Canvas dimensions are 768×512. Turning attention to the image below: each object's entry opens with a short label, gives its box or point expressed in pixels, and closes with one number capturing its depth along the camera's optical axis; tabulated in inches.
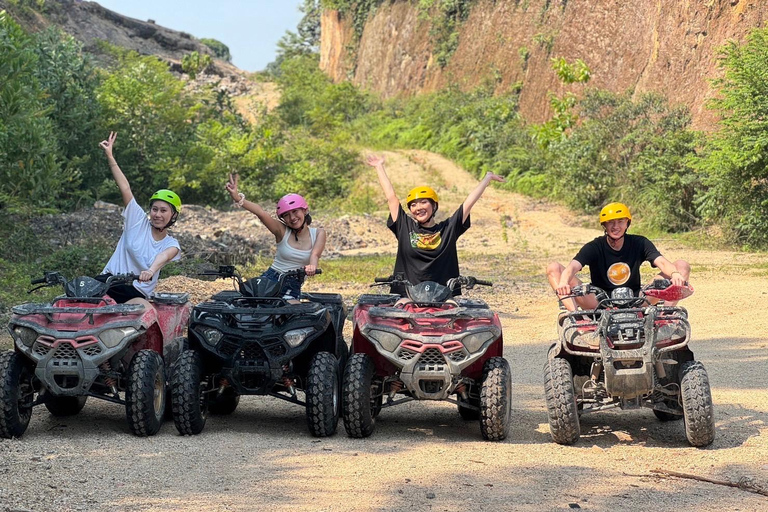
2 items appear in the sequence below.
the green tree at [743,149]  802.2
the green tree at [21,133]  643.5
